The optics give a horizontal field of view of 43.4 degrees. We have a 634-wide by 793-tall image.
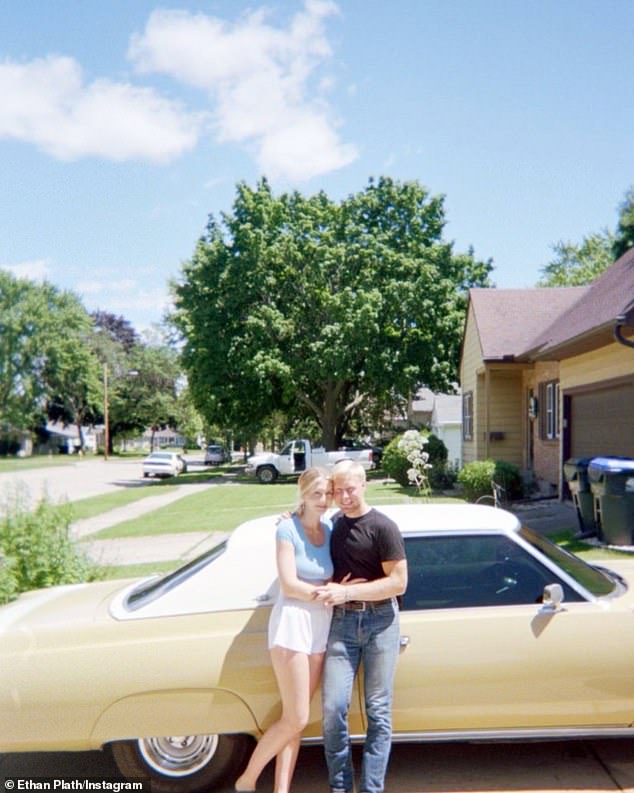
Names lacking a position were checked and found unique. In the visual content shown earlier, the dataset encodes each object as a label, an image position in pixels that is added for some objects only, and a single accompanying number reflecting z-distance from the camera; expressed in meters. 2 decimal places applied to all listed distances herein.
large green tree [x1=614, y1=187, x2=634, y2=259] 35.38
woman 3.61
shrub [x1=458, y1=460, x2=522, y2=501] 16.92
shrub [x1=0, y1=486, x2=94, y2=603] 6.92
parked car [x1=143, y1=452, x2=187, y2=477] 38.03
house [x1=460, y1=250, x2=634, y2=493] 12.30
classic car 3.78
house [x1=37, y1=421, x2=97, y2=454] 86.75
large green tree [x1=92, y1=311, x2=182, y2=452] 83.94
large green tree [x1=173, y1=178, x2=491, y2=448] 33.09
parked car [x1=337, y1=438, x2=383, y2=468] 39.42
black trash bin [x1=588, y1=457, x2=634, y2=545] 9.26
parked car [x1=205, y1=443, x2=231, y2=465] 57.81
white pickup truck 31.77
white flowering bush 10.55
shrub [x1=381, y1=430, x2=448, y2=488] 22.56
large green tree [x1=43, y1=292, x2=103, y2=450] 79.00
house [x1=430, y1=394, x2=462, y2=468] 30.34
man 3.60
